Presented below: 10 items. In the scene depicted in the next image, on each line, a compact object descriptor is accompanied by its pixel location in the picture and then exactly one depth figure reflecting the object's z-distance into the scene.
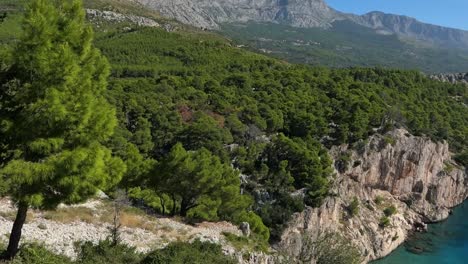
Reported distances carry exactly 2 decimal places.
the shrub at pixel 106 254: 17.39
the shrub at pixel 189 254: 18.45
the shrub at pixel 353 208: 53.78
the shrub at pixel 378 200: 61.44
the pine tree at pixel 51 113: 10.98
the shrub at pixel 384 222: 55.40
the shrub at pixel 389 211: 58.34
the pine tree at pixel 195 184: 31.56
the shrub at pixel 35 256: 13.58
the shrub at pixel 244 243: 24.11
